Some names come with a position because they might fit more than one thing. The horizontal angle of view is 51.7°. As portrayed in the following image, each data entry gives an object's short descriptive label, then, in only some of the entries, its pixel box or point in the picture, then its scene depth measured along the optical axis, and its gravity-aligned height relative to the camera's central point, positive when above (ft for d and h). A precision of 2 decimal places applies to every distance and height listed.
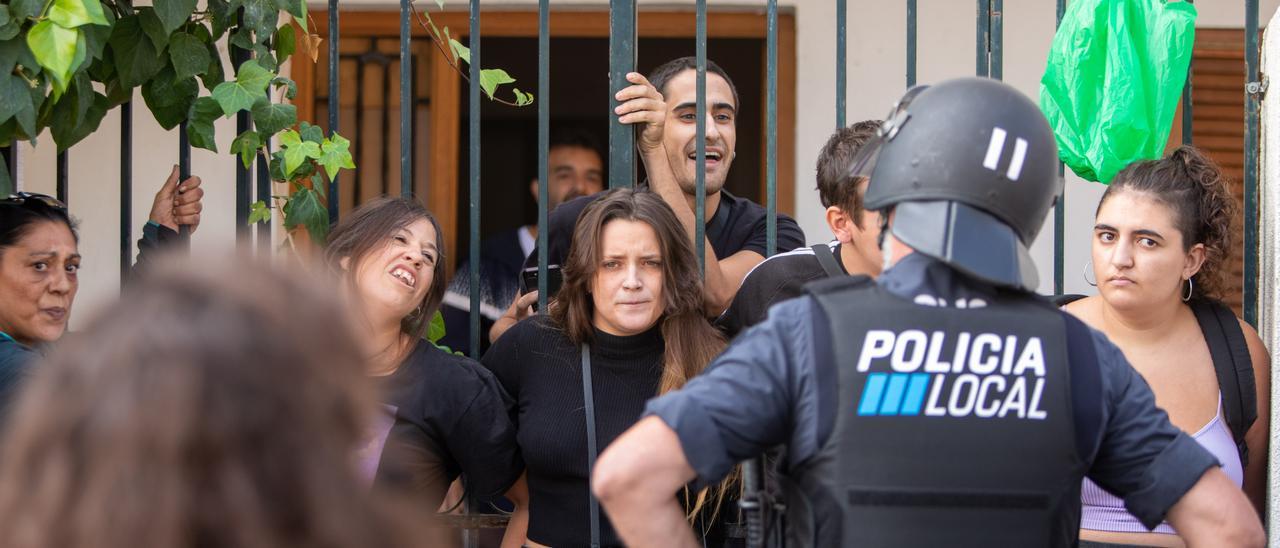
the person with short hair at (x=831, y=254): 9.11 +0.03
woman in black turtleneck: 9.14 -0.67
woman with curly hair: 8.93 -0.24
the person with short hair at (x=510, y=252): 15.47 +0.05
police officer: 6.26 -0.71
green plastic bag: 9.25 +1.28
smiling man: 10.11 +0.59
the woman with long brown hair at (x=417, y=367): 9.28 -0.80
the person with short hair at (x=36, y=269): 9.47 -0.12
